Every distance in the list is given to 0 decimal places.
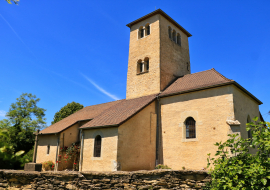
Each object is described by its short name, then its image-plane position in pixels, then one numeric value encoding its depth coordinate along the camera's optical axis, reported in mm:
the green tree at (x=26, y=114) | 32809
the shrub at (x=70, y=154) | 17500
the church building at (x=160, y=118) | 12398
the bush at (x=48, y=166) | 17686
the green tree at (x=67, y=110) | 32688
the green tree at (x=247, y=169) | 4105
